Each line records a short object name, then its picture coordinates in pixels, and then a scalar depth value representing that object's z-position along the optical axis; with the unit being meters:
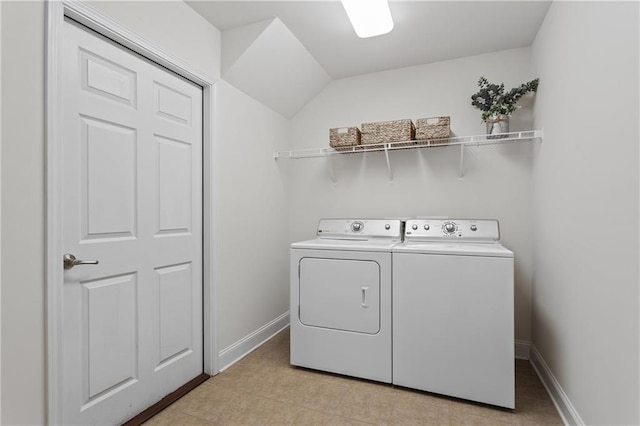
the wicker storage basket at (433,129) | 2.34
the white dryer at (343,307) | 2.04
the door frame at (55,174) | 1.26
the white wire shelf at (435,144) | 2.26
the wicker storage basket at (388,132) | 2.44
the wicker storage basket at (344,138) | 2.59
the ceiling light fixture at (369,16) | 1.78
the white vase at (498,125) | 2.28
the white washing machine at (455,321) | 1.78
